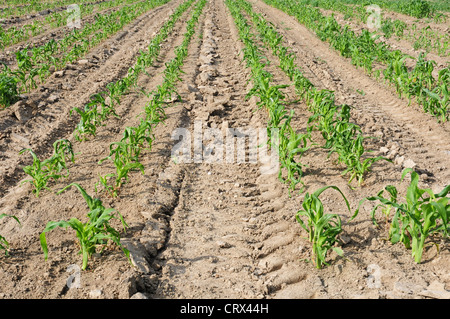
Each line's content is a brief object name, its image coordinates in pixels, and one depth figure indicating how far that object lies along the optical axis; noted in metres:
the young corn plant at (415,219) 3.05
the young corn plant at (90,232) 3.10
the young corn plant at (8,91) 6.80
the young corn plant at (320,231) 3.19
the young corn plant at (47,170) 4.26
